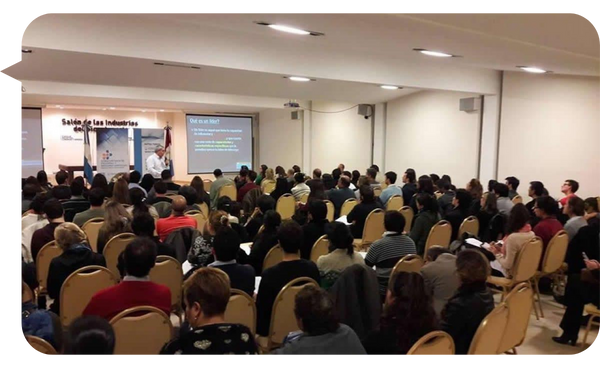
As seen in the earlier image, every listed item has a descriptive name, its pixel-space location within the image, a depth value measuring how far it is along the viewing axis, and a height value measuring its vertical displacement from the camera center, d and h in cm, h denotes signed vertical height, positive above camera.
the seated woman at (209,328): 181 -78
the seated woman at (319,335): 198 -84
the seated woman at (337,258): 332 -81
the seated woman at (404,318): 217 -85
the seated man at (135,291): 252 -84
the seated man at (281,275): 303 -86
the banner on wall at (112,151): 1290 -7
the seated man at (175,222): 449 -75
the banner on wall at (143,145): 1452 +15
